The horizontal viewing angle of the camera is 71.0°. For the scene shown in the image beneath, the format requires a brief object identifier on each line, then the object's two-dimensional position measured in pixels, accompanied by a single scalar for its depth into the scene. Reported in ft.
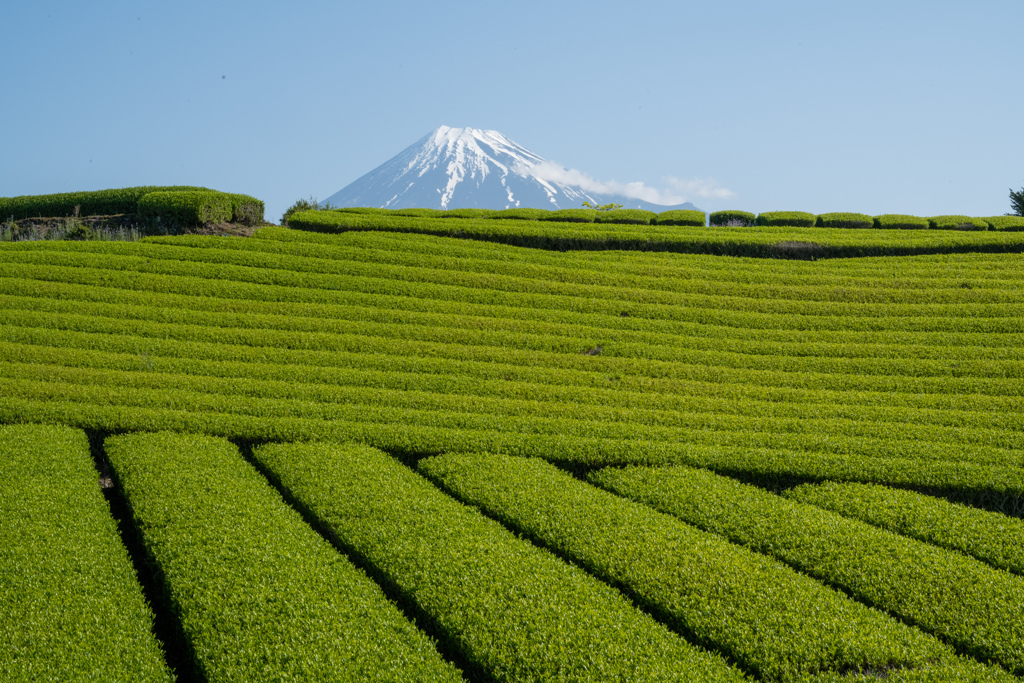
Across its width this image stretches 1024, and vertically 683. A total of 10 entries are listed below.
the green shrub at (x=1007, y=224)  112.23
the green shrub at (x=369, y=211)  116.04
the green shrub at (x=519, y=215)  116.88
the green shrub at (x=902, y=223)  117.80
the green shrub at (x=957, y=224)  114.32
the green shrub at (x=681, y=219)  118.52
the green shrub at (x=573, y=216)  118.80
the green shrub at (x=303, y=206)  127.40
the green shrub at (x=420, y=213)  112.06
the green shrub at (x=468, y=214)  113.91
